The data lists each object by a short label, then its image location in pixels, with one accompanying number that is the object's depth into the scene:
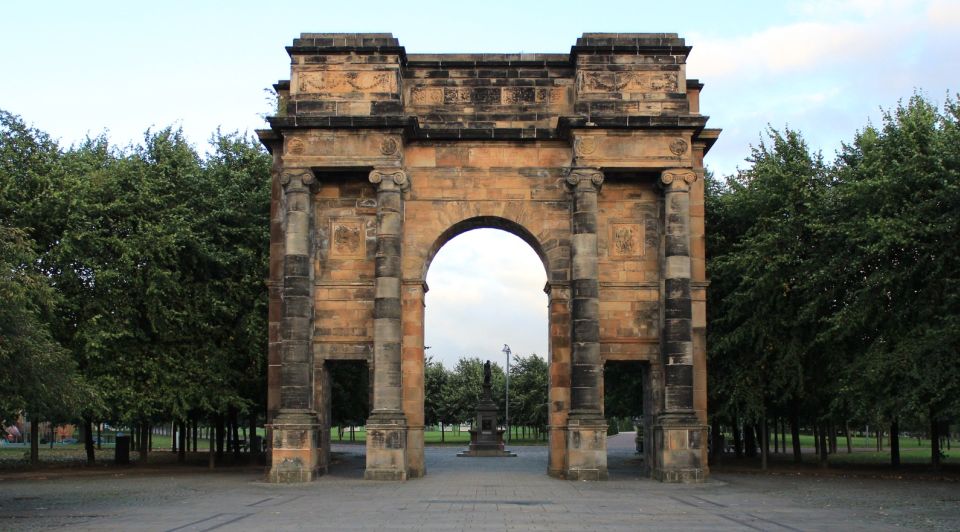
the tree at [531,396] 73.25
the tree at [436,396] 76.06
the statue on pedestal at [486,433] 45.28
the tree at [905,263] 25.05
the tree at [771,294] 29.42
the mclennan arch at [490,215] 26.06
